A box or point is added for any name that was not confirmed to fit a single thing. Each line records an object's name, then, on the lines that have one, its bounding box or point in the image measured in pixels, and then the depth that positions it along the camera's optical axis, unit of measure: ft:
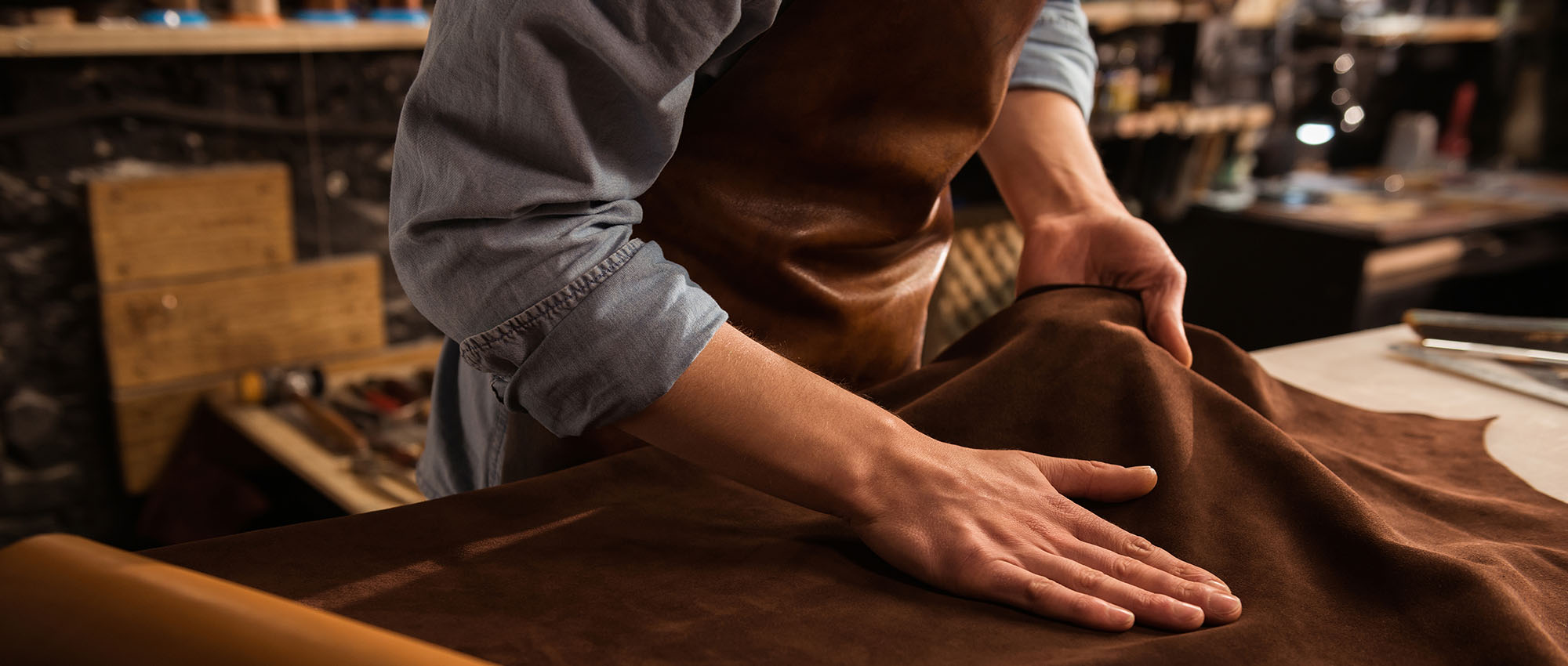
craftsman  2.40
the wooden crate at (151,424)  8.38
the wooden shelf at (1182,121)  11.87
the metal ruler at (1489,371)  4.22
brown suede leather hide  2.30
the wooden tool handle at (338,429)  7.89
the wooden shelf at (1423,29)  13.97
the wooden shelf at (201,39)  7.14
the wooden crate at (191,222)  7.95
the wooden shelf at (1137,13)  11.70
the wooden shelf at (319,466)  7.16
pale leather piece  1.79
